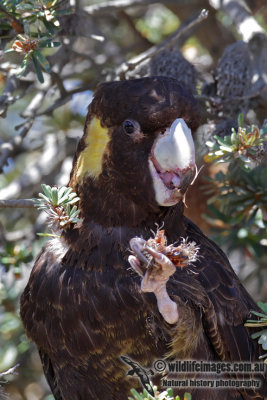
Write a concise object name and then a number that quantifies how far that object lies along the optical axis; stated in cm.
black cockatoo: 506
